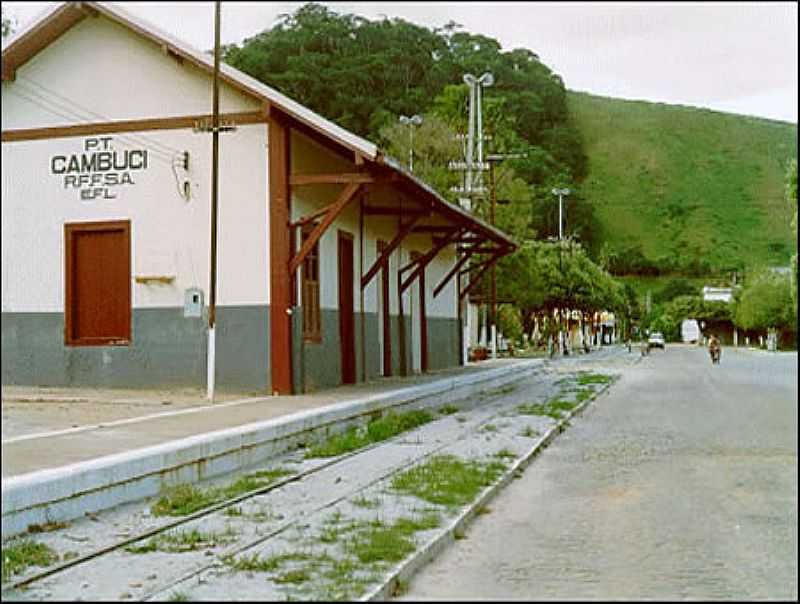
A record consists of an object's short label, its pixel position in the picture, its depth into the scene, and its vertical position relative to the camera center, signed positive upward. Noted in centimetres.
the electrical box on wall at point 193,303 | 1697 +31
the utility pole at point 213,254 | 1603 +97
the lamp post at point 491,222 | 3872 +366
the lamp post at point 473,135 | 2970 +576
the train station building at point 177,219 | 1659 +158
